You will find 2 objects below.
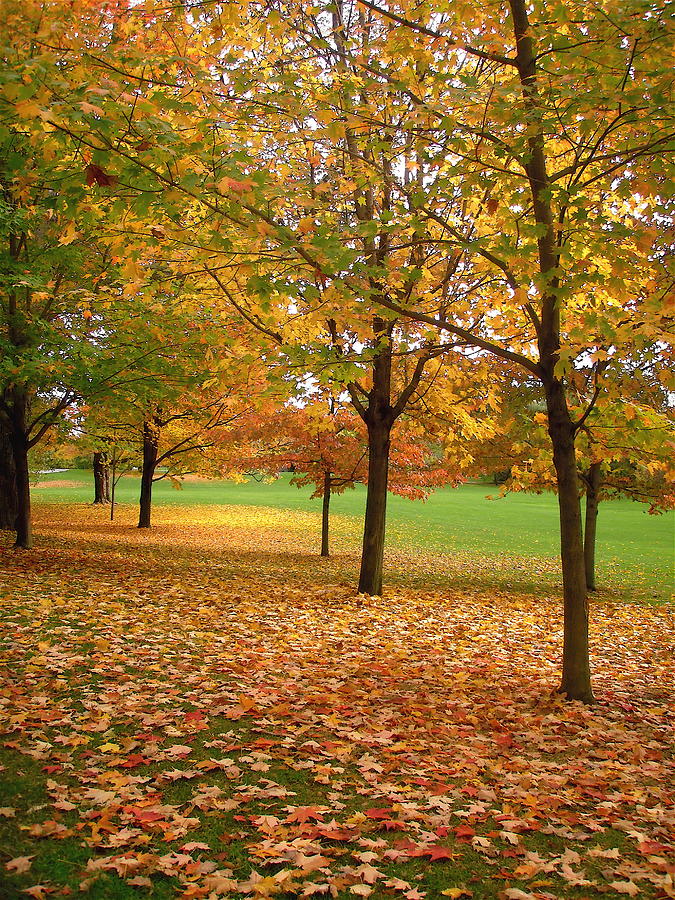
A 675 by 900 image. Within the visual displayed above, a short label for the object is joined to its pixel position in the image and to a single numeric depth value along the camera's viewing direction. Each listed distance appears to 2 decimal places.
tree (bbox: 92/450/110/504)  35.83
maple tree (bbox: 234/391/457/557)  18.11
